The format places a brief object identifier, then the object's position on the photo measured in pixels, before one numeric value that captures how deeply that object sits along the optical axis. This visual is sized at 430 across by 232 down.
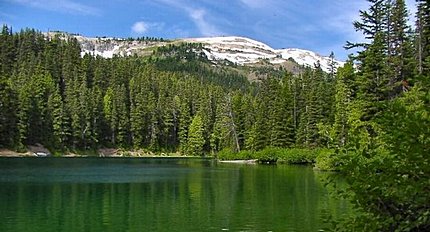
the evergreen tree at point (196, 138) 122.00
